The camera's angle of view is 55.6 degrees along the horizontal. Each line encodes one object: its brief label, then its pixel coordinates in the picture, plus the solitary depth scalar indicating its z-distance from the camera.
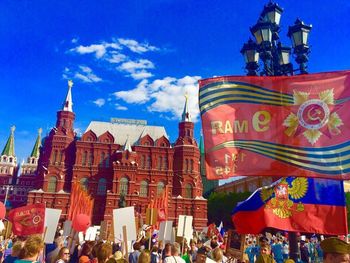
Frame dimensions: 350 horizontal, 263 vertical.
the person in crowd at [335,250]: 3.08
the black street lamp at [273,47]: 10.52
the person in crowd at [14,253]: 5.53
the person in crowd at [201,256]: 5.42
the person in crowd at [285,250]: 15.81
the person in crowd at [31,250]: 4.02
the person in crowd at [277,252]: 14.41
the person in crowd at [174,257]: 5.98
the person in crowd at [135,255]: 8.30
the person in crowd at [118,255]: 6.69
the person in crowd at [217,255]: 6.42
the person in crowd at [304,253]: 16.58
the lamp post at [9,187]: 70.29
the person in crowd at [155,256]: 8.84
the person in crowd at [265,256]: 4.98
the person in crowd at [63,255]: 5.87
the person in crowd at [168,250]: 6.32
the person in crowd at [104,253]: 5.02
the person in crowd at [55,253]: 6.84
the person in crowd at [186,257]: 9.10
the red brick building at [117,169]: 51.81
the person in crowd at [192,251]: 10.58
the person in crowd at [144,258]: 5.45
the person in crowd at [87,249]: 6.71
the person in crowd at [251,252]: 14.77
